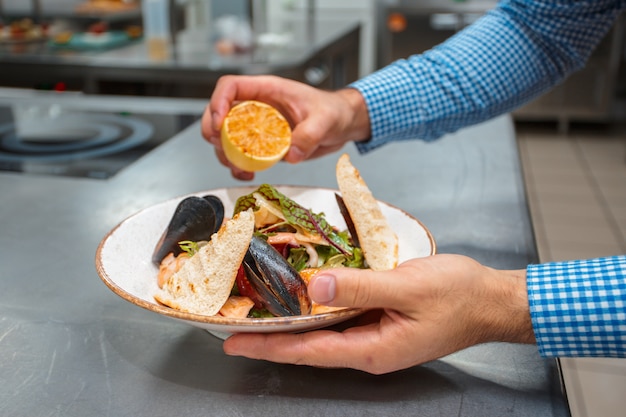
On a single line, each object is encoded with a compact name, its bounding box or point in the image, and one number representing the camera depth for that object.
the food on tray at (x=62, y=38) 3.14
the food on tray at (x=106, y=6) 3.38
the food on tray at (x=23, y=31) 3.17
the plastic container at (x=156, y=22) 3.22
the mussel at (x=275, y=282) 0.72
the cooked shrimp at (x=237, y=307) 0.73
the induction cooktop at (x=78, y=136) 1.49
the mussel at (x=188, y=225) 0.88
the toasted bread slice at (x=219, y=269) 0.72
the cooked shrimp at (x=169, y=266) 0.82
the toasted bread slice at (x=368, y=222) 0.84
